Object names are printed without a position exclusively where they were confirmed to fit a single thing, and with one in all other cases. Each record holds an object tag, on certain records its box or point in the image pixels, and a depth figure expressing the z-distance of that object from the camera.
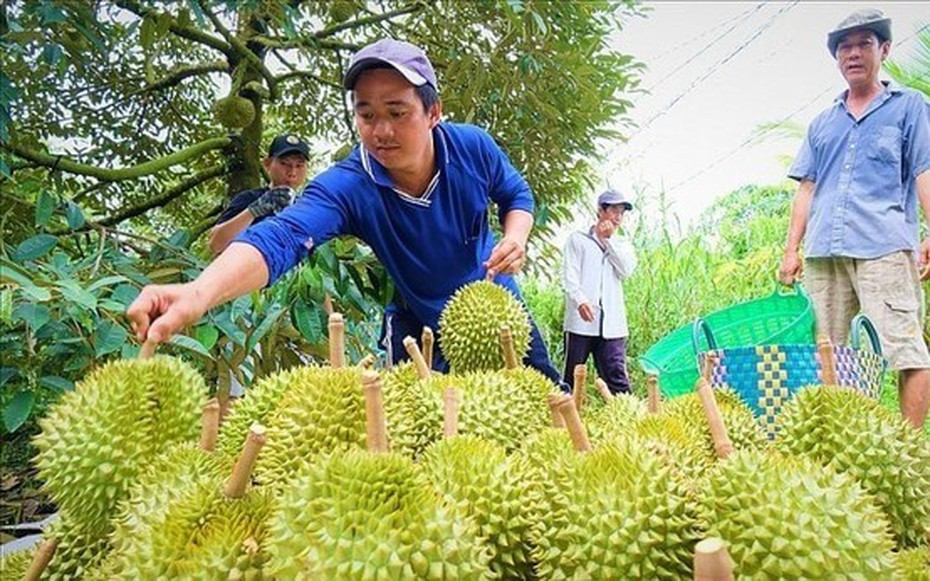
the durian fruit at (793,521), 0.52
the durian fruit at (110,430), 0.73
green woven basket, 2.46
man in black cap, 2.18
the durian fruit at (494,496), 0.62
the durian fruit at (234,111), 3.13
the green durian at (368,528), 0.51
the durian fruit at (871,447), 0.69
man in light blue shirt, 2.18
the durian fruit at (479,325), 1.14
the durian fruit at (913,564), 0.55
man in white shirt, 4.10
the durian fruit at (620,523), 0.55
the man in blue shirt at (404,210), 1.11
